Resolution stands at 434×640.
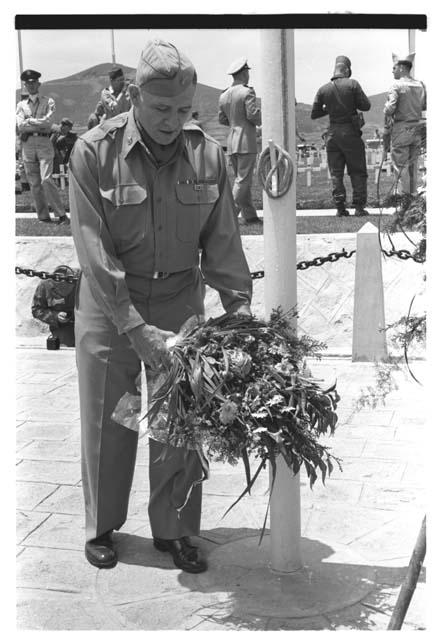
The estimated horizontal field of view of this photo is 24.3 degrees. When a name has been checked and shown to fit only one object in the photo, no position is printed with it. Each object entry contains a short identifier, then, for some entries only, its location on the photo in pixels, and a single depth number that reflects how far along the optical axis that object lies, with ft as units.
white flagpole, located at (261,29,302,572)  12.21
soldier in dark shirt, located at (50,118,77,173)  31.01
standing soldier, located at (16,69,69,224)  32.63
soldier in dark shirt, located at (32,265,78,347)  27.14
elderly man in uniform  12.46
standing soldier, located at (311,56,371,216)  27.45
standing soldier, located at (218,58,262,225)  29.22
